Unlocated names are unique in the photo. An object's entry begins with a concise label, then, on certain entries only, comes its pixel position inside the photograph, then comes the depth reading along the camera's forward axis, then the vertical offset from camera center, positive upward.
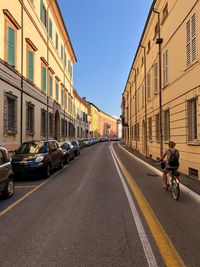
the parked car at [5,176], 9.46 -1.10
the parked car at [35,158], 14.18 -0.87
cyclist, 9.81 -0.59
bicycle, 9.22 -1.27
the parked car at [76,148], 30.53 -0.81
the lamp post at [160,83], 19.49 +3.56
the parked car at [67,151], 23.06 -0.85
